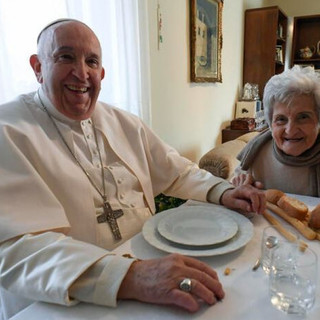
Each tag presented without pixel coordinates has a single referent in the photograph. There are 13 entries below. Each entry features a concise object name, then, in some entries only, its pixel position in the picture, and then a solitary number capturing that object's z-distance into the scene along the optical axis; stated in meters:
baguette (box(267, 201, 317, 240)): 0.90
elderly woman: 1.34
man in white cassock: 0.65
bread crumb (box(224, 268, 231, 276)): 0.73
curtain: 1.35
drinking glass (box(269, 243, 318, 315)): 0.61
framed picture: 2.91
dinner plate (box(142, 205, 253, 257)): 0.79
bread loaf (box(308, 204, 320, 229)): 0.95
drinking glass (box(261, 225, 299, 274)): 0.74
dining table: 0.60
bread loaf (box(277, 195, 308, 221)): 1.00
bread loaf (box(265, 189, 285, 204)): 1.13
